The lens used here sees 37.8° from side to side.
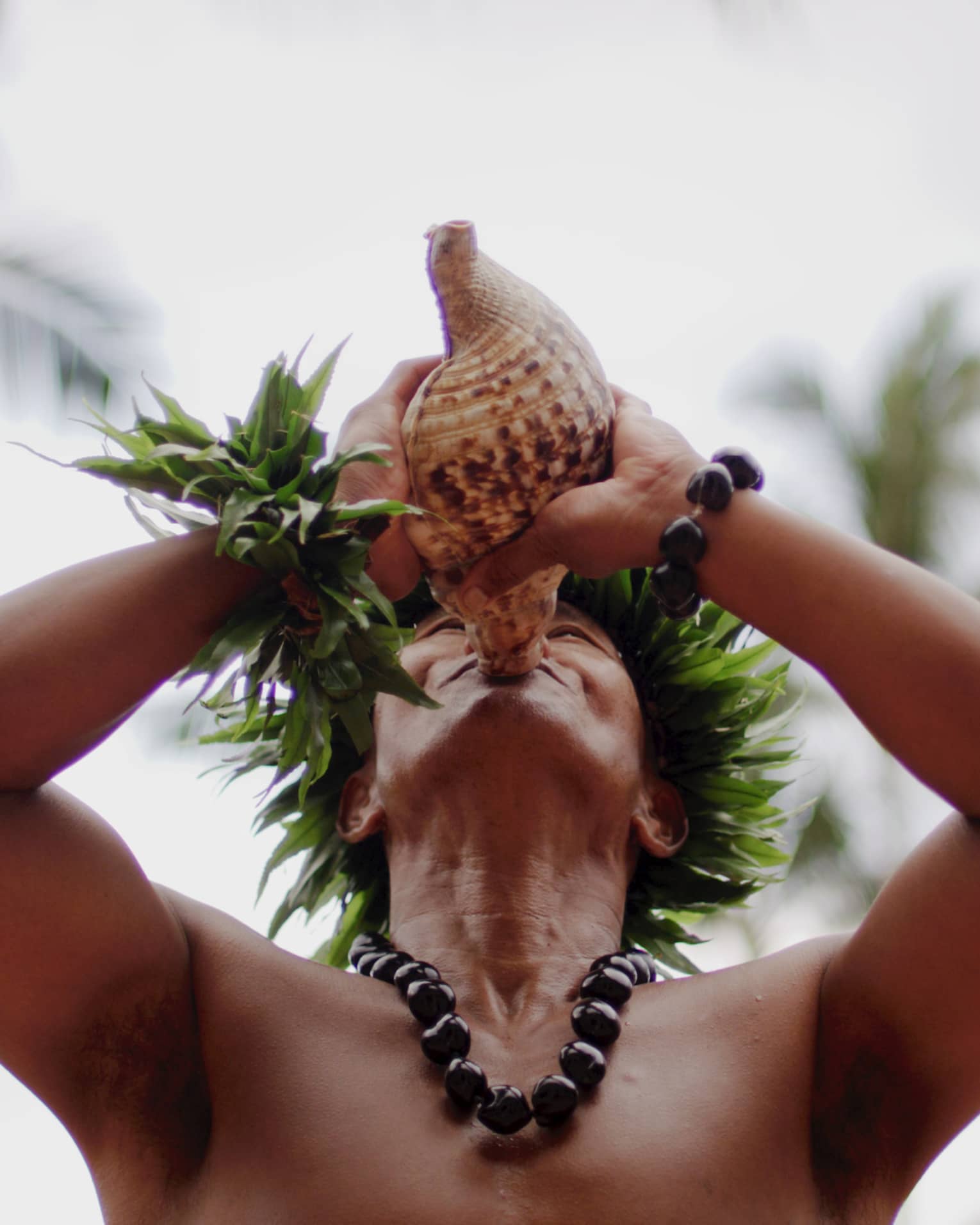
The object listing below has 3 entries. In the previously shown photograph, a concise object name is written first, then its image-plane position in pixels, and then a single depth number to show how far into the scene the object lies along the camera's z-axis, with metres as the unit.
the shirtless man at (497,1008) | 2.04
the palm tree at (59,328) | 6.52
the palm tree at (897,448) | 9.46
